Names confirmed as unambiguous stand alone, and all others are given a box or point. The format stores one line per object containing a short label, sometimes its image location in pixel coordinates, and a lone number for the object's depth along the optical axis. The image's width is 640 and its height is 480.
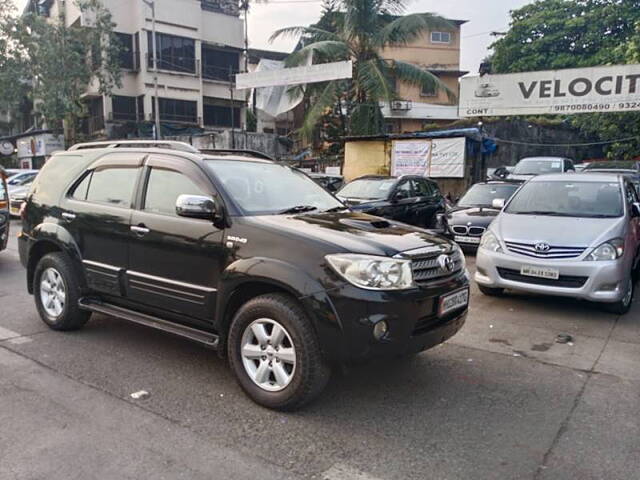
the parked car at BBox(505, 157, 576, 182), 15.62
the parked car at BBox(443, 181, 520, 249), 9.81
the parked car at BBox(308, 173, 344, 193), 14.41
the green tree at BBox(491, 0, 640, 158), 29.67
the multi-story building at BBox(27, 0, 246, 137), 30.12
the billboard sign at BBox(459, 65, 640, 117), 14.78
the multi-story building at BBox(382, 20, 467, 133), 34.19
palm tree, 18.59
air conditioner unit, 31.44
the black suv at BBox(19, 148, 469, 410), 3.41
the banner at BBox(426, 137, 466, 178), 16.09
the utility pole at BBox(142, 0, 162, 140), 26.18
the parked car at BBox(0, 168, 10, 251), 8.58
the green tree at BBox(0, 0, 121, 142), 23.66
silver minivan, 5.79
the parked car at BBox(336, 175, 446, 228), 10.73
